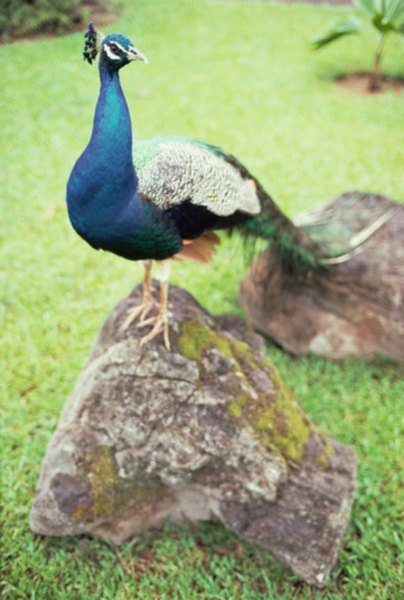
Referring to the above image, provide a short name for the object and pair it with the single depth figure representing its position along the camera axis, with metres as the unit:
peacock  2.01
